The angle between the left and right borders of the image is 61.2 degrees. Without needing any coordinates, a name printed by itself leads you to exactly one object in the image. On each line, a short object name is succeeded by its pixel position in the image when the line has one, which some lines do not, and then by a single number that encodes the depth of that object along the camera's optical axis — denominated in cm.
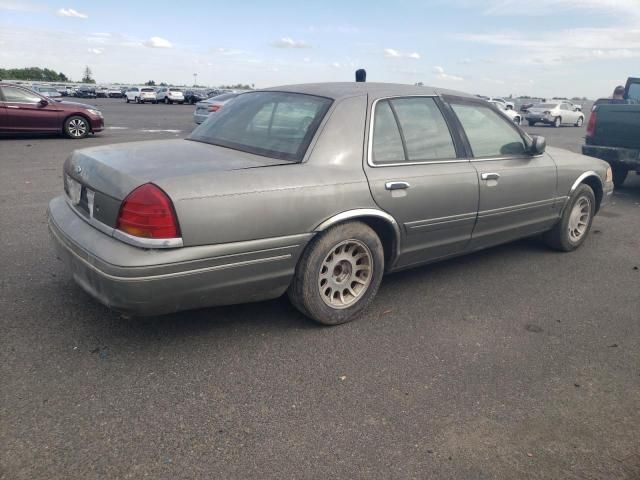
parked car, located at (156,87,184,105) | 5119
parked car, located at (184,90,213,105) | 5391
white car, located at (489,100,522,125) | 2960
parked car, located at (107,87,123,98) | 6550
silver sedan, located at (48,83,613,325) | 287
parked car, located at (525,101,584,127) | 3058
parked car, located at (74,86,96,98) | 5828
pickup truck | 808
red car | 1291
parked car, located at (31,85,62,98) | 4289
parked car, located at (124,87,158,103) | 5100
